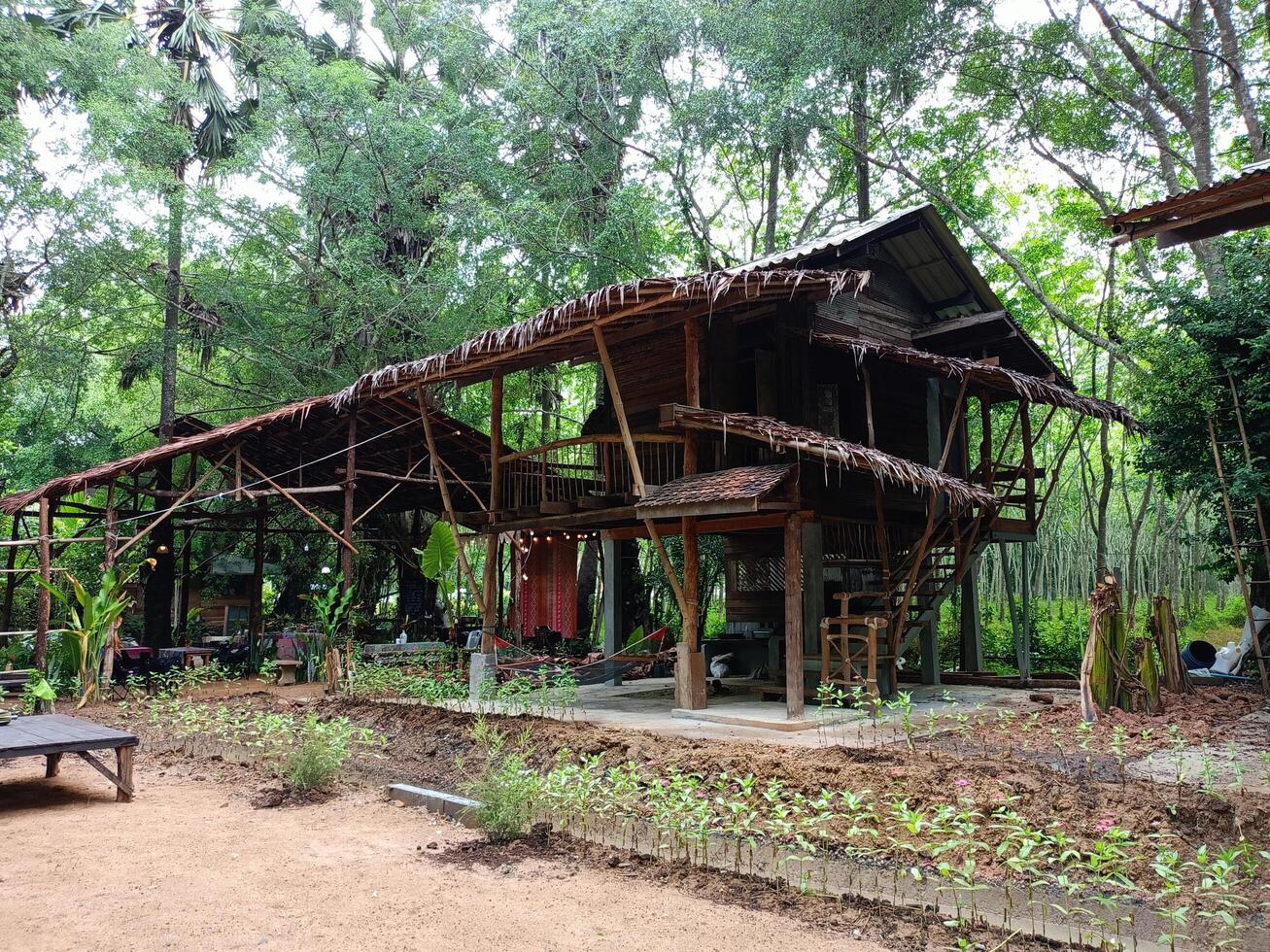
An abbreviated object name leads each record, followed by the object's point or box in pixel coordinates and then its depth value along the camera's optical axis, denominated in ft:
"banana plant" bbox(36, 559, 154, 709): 38.27
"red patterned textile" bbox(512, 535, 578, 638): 54.29
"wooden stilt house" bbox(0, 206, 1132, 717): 28.94
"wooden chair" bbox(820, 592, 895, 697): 30.71
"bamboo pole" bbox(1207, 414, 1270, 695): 31.86
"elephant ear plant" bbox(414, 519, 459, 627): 47.88
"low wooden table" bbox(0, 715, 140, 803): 19.81
